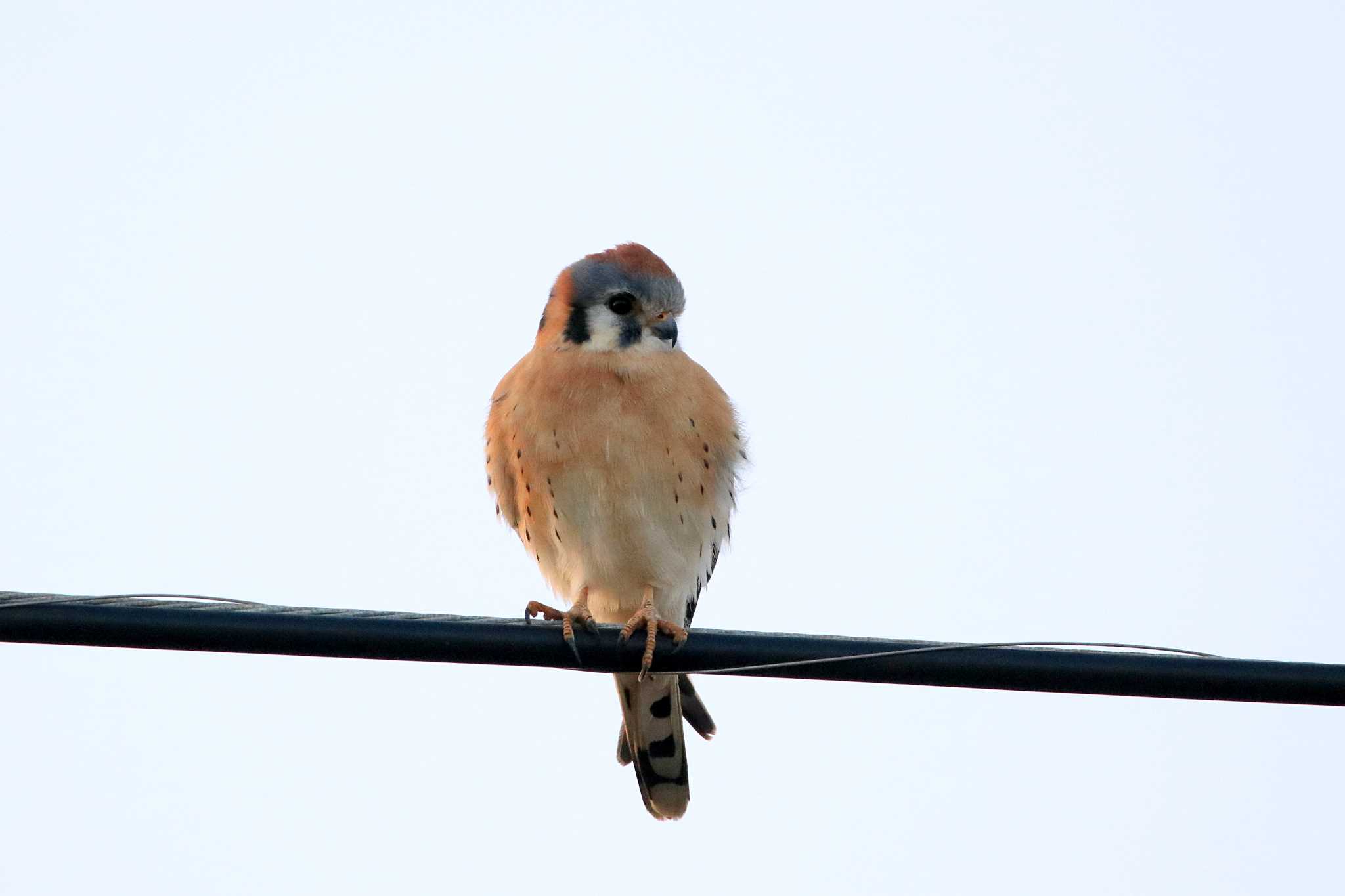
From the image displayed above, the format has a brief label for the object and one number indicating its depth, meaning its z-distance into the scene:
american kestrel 10.41
